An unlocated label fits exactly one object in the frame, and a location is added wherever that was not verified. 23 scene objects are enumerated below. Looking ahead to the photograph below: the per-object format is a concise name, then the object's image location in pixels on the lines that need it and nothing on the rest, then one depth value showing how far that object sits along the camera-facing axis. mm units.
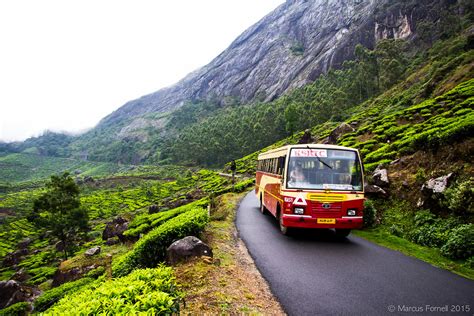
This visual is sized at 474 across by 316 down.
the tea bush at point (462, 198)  10211
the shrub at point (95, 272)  16047
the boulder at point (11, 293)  20797
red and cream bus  10539
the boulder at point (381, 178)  15466
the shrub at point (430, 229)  10116
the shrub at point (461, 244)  8633
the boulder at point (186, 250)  8445
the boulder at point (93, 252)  20656
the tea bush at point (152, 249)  9625
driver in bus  11289
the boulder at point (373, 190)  15016
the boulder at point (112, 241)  23730
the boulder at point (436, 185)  11794
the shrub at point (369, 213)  13320
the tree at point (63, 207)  37094
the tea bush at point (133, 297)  3906
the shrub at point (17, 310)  18188
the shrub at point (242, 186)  34541
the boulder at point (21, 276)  30578
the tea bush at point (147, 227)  18656
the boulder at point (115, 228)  29381
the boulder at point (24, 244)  49506
